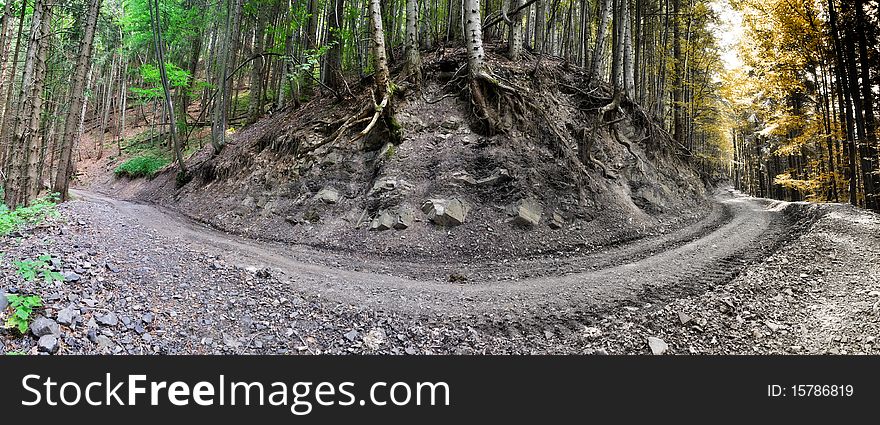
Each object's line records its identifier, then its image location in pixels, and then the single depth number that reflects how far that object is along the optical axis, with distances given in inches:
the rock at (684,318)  153.9
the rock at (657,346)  139.4
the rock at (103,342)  118.0
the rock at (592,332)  150.9
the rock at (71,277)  145.0
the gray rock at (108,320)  127.2
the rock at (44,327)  112.4
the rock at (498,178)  312.0
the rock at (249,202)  357.2
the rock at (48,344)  107.8
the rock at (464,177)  314.8
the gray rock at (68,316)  120.0
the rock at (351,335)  147.2
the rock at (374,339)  144.2
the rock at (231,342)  134.9
